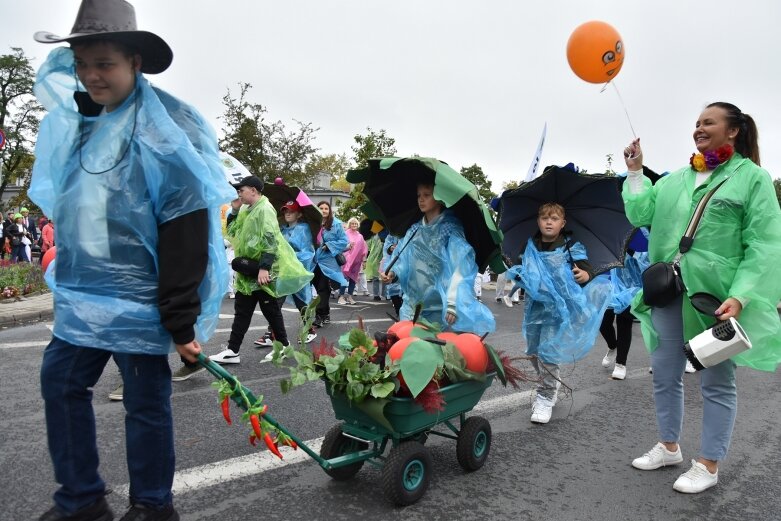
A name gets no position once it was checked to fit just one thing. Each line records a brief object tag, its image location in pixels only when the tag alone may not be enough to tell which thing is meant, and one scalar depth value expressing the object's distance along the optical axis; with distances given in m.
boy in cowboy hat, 2.22
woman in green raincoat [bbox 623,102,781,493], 3.13
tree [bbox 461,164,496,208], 51.06
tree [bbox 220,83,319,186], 24.30
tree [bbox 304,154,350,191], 50.14
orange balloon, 4.14
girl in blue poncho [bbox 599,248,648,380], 6.37
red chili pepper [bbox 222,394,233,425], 2.42
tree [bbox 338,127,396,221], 20.31
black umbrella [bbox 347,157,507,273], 3.64
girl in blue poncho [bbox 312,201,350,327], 8.93
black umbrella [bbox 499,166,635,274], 4.57
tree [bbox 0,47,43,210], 36.00
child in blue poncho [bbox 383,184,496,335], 3.82
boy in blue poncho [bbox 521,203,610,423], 4.46
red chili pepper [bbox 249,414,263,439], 2.42
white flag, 5.30
